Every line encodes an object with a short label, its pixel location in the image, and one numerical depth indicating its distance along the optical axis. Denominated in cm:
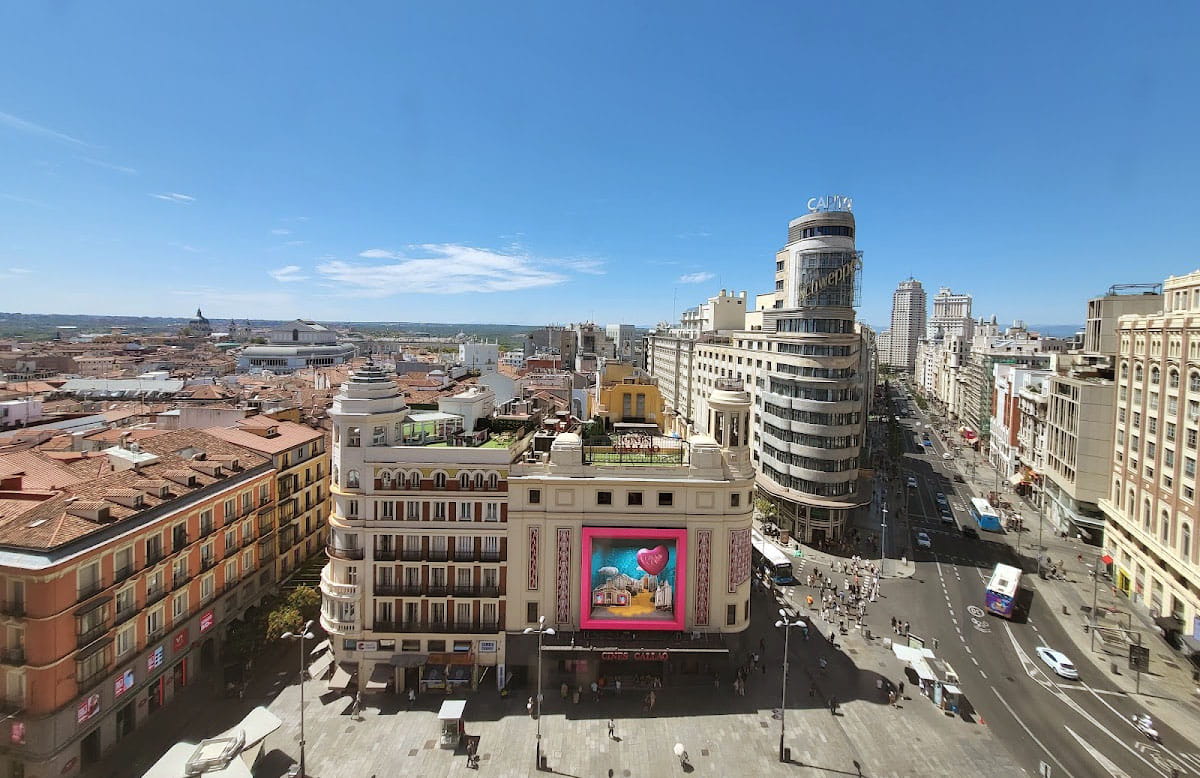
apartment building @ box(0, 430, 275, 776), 2939
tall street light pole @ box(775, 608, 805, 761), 3300
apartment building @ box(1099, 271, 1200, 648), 4741
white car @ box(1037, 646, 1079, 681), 4203
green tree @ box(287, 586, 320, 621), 4234
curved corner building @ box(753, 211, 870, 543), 6800
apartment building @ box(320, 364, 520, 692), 3903
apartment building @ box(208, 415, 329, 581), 5053
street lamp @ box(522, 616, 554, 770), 3248
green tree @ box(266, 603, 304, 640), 4002
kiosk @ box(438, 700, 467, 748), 3378
